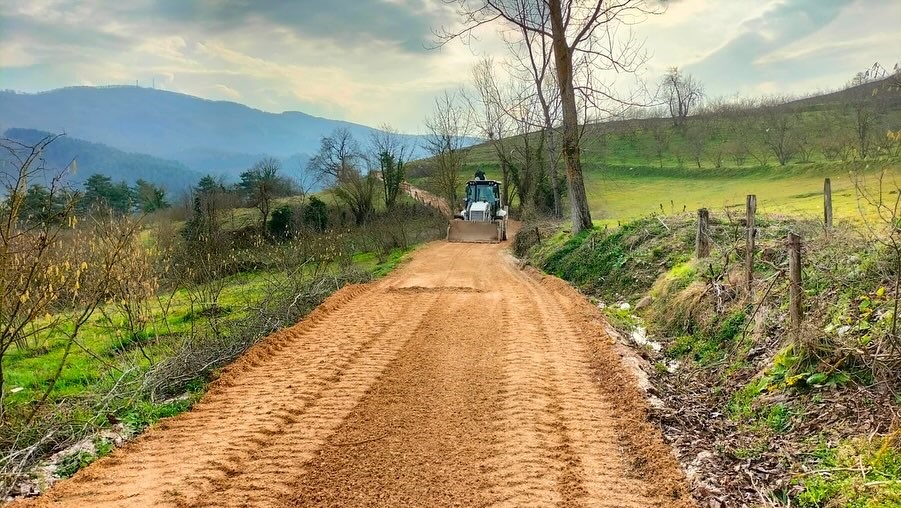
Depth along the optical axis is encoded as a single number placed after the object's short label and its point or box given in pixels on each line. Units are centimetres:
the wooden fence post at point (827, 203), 1202
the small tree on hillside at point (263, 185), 4719
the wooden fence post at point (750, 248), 839
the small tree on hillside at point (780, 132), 5231
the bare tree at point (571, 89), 1956
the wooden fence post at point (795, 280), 641
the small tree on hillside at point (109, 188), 6422
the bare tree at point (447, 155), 4297
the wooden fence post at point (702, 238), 1111
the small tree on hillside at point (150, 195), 6267
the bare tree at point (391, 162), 4884
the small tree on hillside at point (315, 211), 4409
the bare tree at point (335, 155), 5734
